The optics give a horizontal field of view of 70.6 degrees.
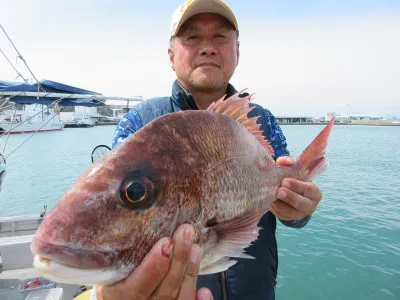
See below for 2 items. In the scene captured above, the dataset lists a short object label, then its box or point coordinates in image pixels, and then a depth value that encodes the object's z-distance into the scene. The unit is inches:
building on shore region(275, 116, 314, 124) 4886.8
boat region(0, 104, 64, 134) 2565.5
